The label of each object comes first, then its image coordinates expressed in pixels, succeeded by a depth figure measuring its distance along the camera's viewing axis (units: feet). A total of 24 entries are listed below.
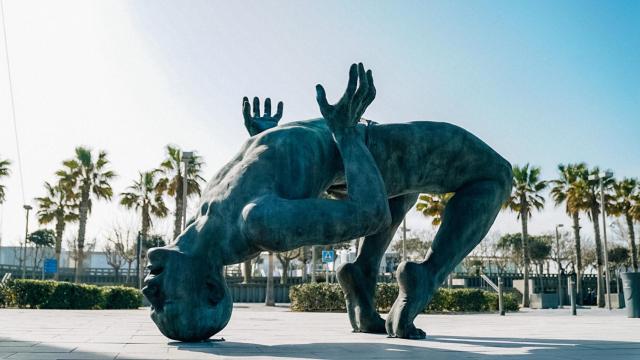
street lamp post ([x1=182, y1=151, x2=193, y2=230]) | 66.85
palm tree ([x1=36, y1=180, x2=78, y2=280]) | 129.49
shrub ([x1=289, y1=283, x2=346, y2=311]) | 71.20
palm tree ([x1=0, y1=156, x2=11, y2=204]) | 122.52
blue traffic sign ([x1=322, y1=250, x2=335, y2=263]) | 86.05
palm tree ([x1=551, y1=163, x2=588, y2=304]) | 122.62
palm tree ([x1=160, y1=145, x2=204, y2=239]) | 113.09
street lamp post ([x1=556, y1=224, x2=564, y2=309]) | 117.24
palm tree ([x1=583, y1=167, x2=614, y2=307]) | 121.39
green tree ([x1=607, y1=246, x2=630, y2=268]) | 157.99
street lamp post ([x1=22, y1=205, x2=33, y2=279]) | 122.60
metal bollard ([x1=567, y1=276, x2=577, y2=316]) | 64.98
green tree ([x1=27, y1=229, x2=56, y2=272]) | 174.29
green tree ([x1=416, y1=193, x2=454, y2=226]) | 112.98
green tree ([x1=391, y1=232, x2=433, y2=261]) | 179.42
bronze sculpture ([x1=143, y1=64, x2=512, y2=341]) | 15.08
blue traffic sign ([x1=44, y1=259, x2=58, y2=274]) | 101.19
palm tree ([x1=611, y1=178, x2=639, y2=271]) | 124.36
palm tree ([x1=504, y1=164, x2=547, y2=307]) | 114.52
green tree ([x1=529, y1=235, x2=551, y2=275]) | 180.24
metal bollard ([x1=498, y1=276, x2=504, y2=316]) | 64.19
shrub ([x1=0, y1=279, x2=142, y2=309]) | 64.34
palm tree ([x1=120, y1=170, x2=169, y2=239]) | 127.13
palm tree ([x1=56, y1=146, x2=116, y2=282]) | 114.35
